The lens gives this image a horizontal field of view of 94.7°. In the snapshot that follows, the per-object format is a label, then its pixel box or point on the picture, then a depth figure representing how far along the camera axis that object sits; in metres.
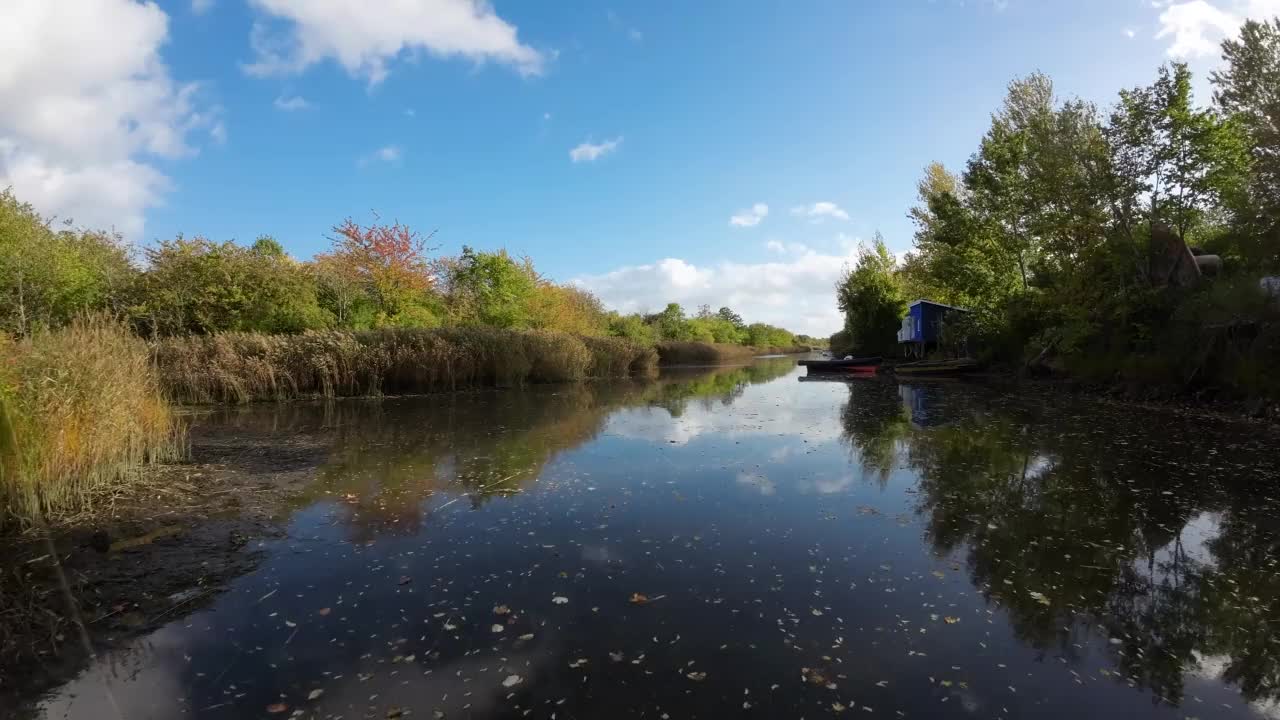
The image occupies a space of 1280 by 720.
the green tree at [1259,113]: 13.84
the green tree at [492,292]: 34.31
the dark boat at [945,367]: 27.08
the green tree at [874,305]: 40.25
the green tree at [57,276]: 20.36
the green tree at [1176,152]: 16.55
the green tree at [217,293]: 21.62
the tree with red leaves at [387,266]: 30.84
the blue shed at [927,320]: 32.03
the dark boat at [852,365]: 32.53
